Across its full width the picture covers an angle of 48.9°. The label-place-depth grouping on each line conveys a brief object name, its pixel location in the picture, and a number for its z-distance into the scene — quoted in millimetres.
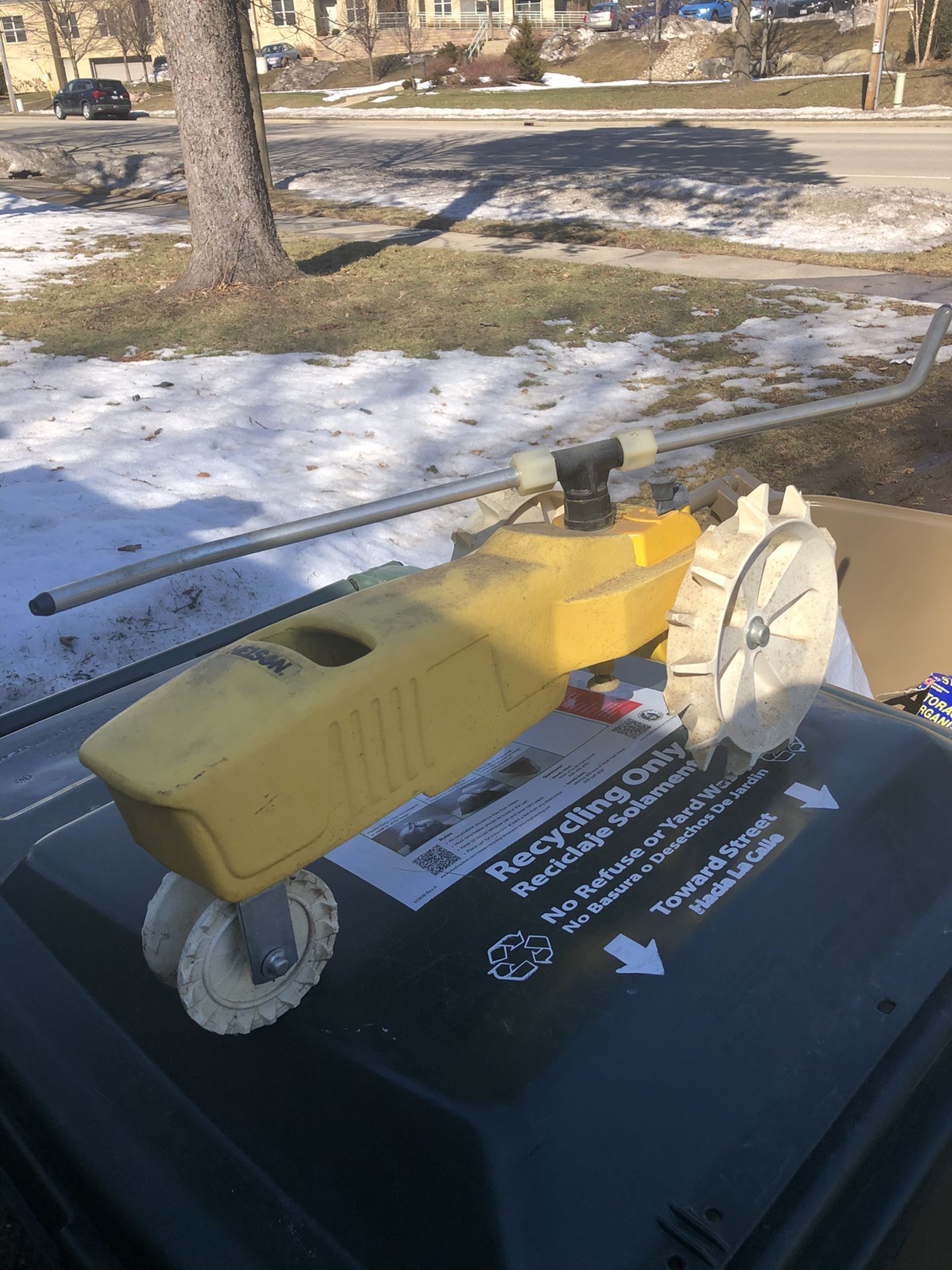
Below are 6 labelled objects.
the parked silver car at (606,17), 40656
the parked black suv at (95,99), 31109
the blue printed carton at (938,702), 2572
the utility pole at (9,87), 34781
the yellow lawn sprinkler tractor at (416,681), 978
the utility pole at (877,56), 19828
